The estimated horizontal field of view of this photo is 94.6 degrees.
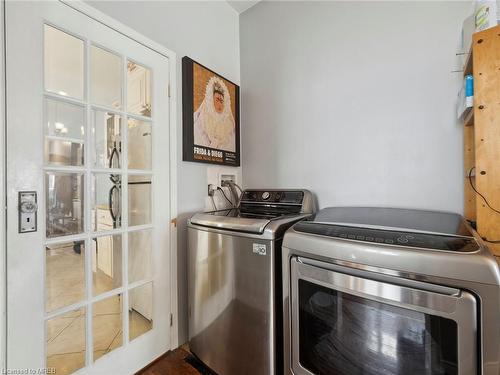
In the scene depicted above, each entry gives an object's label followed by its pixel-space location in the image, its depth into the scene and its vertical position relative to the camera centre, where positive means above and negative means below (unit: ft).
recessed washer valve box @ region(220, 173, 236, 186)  6.37 +0.38
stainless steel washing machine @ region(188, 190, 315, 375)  3.64 -1.72
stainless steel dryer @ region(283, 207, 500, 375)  2.20 -1.22
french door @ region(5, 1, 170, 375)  3.19 -0.02
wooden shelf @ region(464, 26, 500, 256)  2.78 +0.73
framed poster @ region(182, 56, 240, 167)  5.36 +1.92
